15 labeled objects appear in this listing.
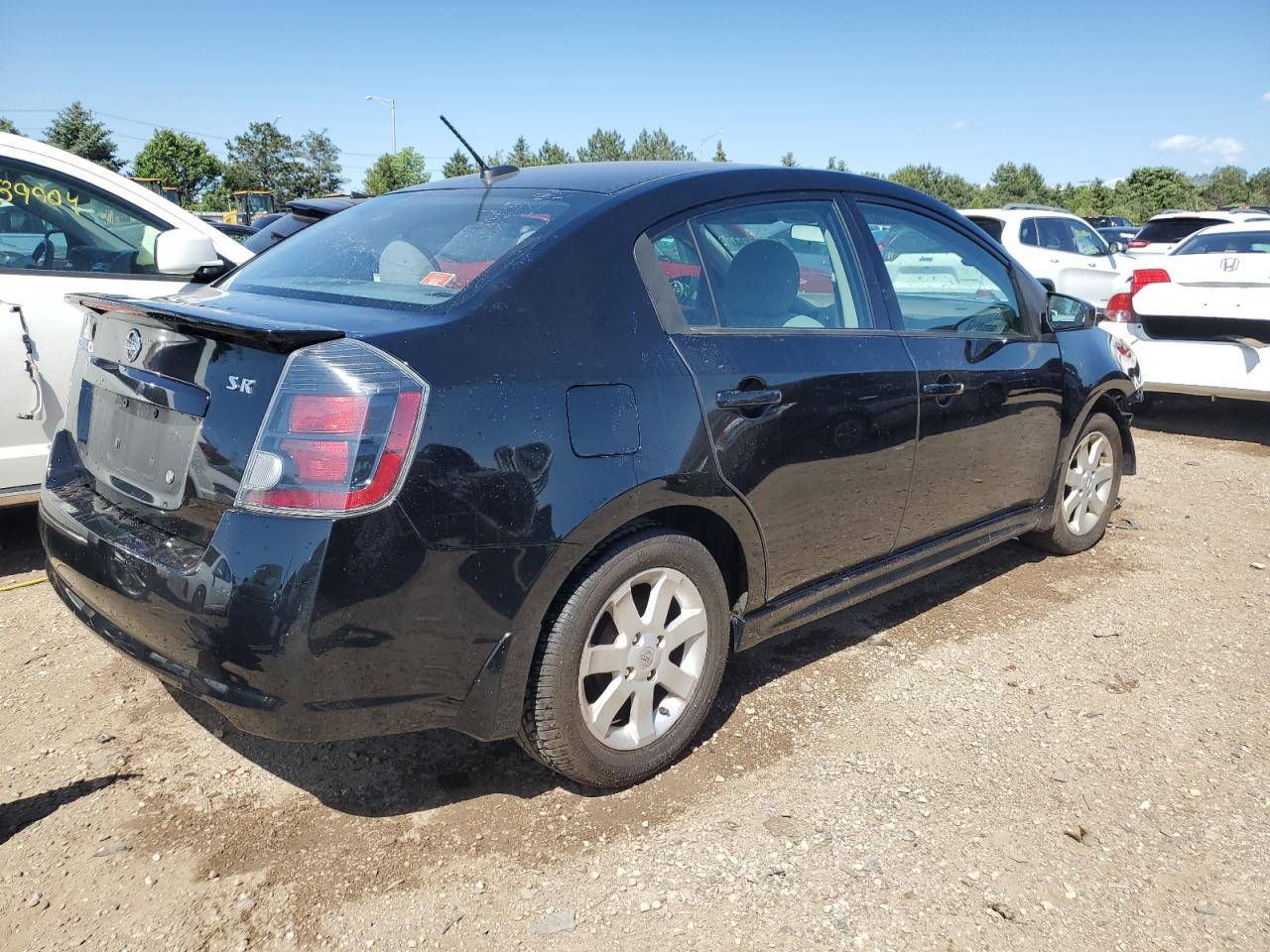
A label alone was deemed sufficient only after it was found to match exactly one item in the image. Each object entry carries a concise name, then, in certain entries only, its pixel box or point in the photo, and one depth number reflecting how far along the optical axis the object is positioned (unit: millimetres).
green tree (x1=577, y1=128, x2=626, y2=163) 100581
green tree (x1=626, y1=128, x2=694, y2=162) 91625
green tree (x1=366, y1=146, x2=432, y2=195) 66500
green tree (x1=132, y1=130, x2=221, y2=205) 75812
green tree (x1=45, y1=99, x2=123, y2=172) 69812
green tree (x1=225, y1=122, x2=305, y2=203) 81688
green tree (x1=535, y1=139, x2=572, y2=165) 88569
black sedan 2184
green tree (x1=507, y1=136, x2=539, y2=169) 89700
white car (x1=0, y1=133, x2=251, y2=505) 4219
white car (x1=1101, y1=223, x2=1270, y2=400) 6965
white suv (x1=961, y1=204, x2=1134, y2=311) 12102
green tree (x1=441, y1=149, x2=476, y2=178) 61984
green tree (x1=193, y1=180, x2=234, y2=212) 63309
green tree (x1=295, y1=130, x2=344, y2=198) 84812
